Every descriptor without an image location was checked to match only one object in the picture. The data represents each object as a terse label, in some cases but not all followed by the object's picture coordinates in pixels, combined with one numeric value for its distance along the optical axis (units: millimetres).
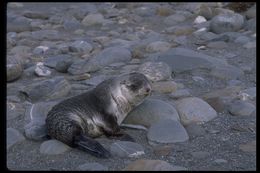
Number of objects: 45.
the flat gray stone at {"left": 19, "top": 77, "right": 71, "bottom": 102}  5836
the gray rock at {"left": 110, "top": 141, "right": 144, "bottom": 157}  4496
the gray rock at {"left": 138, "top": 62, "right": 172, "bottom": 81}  6391
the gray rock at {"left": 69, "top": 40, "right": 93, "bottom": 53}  8031
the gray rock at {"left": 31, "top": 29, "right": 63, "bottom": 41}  9141
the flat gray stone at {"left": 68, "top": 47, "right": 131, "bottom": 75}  6961
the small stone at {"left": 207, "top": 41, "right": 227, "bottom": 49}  7973
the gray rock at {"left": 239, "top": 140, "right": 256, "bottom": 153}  4586
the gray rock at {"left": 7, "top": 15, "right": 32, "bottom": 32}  9605
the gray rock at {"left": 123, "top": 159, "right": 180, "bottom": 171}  4090
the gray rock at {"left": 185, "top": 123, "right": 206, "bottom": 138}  4938
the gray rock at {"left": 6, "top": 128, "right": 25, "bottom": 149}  4786
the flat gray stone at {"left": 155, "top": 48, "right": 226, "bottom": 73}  6812
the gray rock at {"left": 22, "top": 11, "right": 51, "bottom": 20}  10859
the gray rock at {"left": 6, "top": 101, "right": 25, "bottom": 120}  5426
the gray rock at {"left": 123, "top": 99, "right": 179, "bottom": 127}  5164
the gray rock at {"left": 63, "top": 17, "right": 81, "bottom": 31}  9896
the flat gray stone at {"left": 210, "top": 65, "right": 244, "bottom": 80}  6555
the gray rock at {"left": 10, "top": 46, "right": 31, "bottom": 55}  7941
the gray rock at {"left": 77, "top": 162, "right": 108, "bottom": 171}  4227
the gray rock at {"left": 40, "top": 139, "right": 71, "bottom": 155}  4559
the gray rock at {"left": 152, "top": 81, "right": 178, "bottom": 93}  6074
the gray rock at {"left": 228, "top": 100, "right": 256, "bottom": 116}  5387
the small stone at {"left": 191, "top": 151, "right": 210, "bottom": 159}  4467
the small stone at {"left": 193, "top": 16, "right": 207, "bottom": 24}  9690
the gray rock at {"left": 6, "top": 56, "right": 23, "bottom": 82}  6531
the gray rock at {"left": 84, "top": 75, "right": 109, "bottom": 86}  6414
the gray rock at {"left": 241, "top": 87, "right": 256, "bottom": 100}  5851
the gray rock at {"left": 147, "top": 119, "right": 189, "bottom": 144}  4766
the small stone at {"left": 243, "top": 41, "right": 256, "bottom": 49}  7824
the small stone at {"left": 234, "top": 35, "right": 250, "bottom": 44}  8062
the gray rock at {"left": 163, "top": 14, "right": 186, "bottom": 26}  9992
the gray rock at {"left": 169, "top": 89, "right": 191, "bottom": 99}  5891
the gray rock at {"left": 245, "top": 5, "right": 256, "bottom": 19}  9273
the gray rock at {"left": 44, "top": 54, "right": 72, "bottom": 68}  7204
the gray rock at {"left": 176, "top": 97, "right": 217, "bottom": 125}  5246
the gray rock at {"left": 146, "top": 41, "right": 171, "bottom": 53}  7855
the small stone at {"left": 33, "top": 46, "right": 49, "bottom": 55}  8063
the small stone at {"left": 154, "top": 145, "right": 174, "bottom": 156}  4523
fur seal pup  4574
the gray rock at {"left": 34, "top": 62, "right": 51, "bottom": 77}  6850
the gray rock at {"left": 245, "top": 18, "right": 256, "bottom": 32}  8615
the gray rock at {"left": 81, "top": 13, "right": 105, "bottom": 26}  10180
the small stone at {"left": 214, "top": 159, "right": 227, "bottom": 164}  4359
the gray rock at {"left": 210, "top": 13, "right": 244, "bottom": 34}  8781
